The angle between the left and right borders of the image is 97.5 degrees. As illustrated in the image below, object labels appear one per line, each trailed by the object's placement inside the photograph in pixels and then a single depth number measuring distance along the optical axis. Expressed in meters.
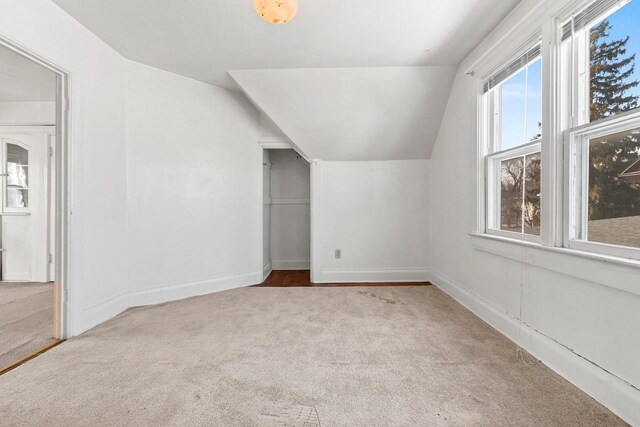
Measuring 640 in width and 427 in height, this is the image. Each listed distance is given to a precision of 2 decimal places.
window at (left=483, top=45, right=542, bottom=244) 1.89
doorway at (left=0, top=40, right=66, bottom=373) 3.40
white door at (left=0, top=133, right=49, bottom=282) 3.51
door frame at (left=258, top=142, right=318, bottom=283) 3.50
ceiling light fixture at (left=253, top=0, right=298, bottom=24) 1.50
